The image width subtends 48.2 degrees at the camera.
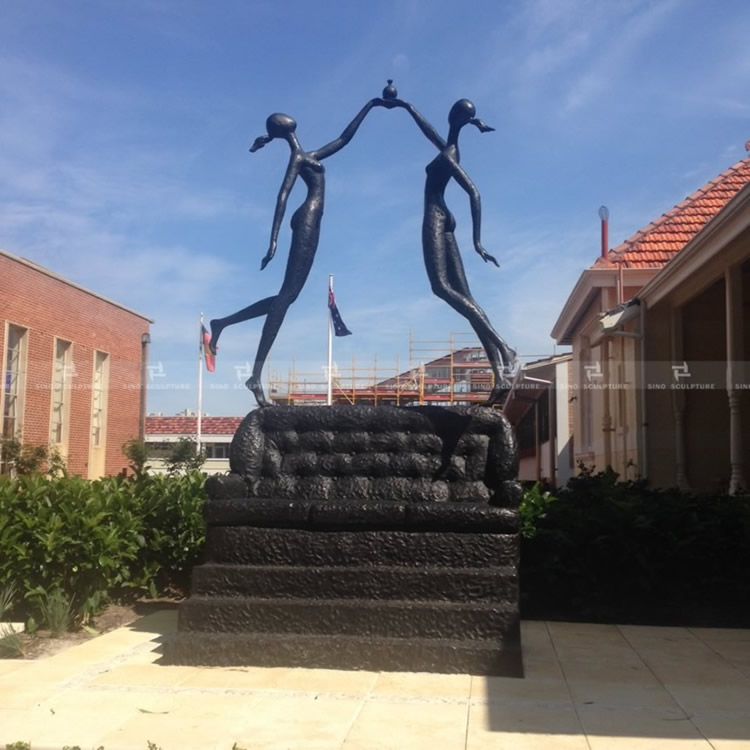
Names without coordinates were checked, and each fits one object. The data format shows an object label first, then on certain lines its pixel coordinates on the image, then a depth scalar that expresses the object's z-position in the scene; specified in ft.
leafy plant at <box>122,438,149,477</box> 37.19
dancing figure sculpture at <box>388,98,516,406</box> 22.22
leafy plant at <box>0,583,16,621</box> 21.42
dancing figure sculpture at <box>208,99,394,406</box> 22.75
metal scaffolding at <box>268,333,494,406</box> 87.56
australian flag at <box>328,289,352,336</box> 82.33
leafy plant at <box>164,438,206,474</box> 58.60
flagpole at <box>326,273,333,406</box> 79.10
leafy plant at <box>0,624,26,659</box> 18.79
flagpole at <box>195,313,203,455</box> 90.49
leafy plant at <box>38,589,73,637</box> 20.70
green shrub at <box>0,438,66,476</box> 59.26
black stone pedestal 17.53
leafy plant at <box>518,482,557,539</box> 24.73
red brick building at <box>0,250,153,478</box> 65.77
